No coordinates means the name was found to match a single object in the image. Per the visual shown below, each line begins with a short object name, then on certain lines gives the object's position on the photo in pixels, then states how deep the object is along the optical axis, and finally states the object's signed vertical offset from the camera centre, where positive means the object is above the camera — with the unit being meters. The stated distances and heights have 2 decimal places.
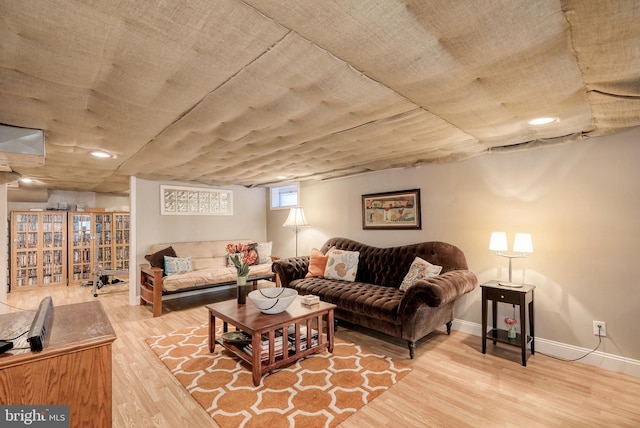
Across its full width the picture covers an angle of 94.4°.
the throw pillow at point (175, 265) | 4.44 -0.71
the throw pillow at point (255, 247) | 5.33 -0.53
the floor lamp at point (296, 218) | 4.98 -0.01
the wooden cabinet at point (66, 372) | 1.20 -0.66
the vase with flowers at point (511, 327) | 2.85 -1.08
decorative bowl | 2.58 -0.73
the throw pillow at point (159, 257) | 4.41 -0.57
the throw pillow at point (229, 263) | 5.24 -0.81
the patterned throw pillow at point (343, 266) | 3.96 -0.66
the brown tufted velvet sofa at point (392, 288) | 2.72 -0.82
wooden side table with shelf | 2.59 -0.82
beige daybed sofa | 4.10 -0.82
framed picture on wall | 3.87 +0.09
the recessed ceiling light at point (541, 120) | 2.20 +0.72
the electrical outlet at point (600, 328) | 2.54 -0.98
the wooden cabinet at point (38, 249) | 5.66 -0.57
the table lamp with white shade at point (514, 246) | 2.69 -0.28
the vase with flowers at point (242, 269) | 2.87 -0.50
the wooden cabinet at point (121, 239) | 6.58 -0.44
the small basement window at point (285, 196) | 5.80 +0.44
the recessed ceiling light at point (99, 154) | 3.03 +0.69
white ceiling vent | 2.13 +0.56
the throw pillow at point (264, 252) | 5.41 -0.63
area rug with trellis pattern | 1.95 -1.30
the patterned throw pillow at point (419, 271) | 3.28 -0.62
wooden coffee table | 2.33 -0.98
